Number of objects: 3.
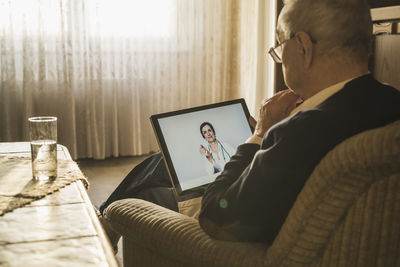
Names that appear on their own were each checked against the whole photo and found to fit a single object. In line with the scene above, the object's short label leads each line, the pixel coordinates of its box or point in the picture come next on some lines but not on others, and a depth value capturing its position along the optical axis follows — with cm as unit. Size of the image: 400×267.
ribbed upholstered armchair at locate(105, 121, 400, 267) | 74
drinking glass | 106
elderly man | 85
